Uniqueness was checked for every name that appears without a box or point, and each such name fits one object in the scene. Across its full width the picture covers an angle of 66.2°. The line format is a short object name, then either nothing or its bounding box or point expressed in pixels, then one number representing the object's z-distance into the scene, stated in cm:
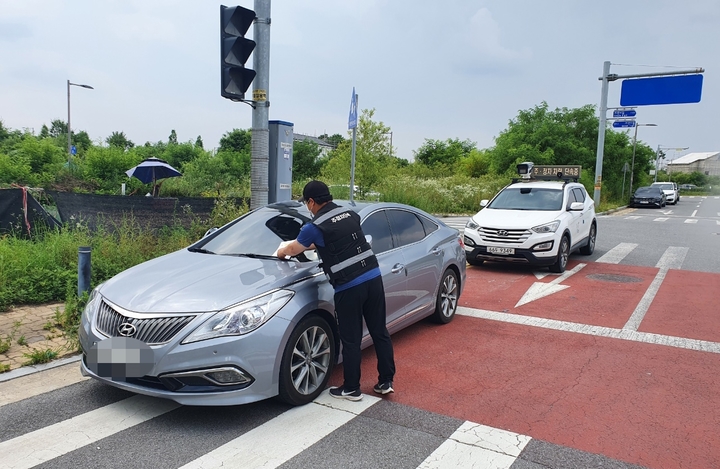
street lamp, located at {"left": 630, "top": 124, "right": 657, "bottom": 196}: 4138
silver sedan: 373
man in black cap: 418
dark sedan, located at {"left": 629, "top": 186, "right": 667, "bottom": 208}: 3784
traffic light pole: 712
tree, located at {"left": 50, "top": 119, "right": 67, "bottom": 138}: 8694
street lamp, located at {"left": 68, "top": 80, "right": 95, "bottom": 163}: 3447
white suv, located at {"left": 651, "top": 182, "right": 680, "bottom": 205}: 4412
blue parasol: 1855
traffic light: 652
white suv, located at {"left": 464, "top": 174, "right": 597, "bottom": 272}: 998
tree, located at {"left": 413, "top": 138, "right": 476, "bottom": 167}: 5244
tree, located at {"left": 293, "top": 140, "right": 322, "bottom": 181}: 5019
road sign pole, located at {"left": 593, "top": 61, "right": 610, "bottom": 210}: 2672
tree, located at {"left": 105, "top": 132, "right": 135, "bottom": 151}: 6437
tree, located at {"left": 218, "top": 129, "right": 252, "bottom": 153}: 6050
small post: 603
